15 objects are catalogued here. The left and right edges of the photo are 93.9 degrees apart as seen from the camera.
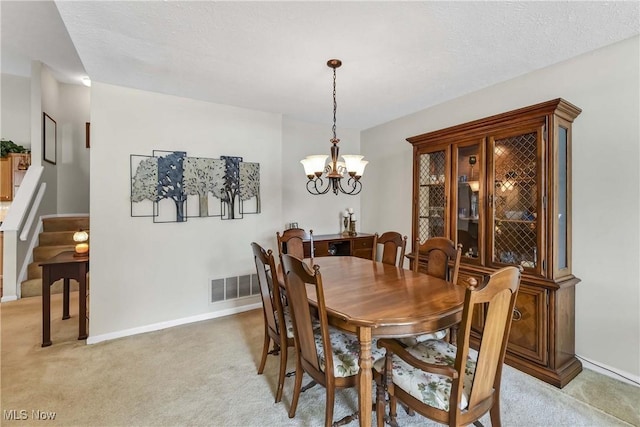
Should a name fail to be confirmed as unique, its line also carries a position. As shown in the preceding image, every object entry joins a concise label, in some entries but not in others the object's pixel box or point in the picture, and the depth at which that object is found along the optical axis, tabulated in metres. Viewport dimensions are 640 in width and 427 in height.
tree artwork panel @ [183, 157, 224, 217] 3.33
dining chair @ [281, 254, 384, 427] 1.52
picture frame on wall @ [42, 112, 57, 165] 4.50
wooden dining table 1.46
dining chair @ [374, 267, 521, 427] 1.26
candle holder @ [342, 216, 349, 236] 4.63
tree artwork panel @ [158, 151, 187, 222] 3.20
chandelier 2.35
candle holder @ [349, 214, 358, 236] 4.54
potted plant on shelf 4.33
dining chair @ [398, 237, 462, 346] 2.31
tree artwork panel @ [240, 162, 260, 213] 3.65
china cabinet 2.25
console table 3.86
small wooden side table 2.76
